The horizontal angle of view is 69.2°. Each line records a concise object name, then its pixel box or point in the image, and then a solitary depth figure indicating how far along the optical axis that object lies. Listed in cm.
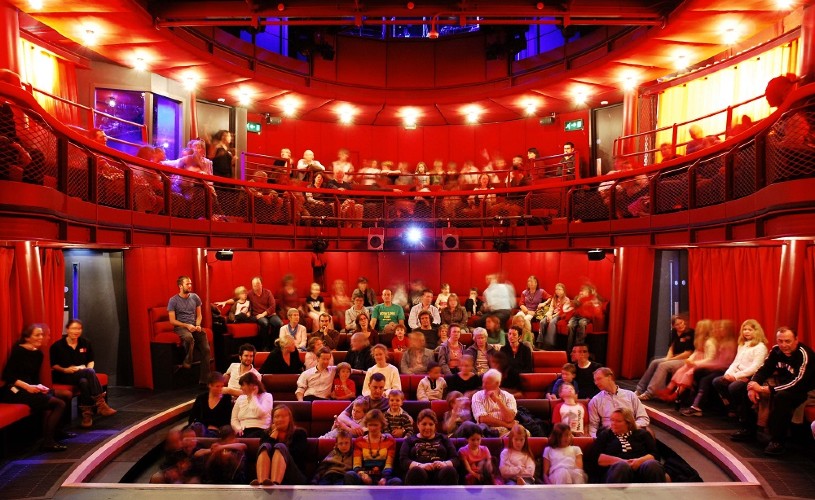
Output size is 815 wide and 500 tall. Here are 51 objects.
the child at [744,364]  618
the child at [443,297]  974
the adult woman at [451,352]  697
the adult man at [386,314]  883
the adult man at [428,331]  823
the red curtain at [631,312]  877
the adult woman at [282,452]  487
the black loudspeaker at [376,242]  1138
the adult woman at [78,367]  643
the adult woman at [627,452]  493
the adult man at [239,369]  648
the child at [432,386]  638
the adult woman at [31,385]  564
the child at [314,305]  951
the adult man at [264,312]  927
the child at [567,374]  628
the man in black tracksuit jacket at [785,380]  543
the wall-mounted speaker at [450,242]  1133
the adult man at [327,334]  806
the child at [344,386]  631
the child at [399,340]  791
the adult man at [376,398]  569
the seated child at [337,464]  498
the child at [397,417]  557
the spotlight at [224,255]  945
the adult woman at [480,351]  717
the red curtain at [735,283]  693
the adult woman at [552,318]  929
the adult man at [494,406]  575
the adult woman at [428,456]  493
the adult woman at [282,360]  724
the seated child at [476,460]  502
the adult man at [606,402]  577
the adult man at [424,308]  880
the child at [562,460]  497
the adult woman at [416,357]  708
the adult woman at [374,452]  507
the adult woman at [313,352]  709
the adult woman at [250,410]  575
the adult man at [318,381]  649
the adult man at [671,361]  755
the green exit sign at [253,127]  1503
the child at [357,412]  559
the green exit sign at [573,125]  1467
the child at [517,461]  499
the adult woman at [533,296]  996
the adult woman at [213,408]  595
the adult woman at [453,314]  910
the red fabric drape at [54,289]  662
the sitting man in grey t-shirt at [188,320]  813
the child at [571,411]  581
